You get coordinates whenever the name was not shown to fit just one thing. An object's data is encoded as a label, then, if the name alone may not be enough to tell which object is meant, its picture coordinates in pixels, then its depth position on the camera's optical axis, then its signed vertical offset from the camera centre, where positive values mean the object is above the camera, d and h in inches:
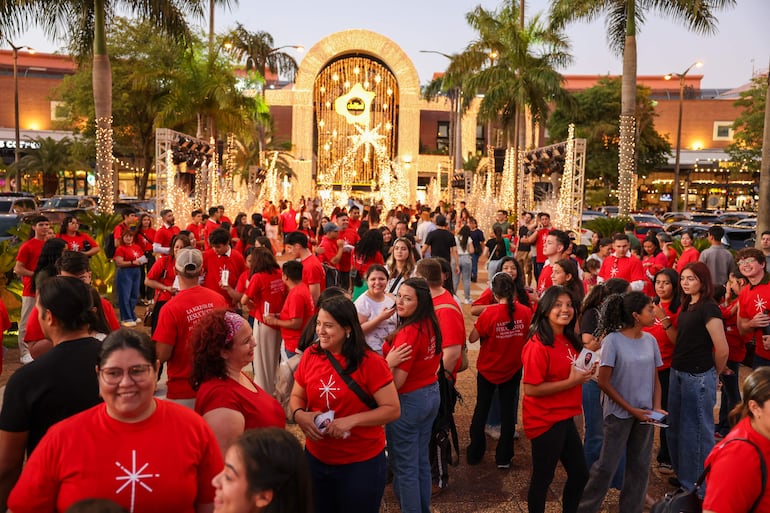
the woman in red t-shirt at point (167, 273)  259.3 -32.2
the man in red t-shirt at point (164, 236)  374.8 -23.7
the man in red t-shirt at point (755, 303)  224.7 -32.1
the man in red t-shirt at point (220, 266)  280.7 -29.2
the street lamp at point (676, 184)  1583.4 +55.1
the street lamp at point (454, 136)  1551.4 +168.4
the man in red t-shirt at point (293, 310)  222.5 -37.1
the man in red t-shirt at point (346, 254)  398.9 -32.2
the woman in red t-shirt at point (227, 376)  114.9 -31.9
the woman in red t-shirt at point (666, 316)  208.8 -34.7
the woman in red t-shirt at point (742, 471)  94.8 -37.9
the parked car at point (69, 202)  1027.9 -12.0
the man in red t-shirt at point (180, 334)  163.5 -33.6
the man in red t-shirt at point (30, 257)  301.7 -28.9
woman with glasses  91.0 -35.9
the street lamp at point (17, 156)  1448.1 +88.0
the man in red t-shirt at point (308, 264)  256.2 -25.4
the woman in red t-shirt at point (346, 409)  129.7 -40.9
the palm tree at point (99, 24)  609.0 +161.9
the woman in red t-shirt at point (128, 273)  393.7 -46.9
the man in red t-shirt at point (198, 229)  415.0 -22.0
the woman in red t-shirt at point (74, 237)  351.3 -22.6
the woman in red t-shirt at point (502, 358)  216.2 -50.5
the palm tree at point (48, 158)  1692.9 +91.0
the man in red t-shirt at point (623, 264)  302.7 -26.6
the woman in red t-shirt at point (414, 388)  158.7 -45.7
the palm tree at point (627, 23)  681.0 +194.2
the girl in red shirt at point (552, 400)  163.6 -48.4
